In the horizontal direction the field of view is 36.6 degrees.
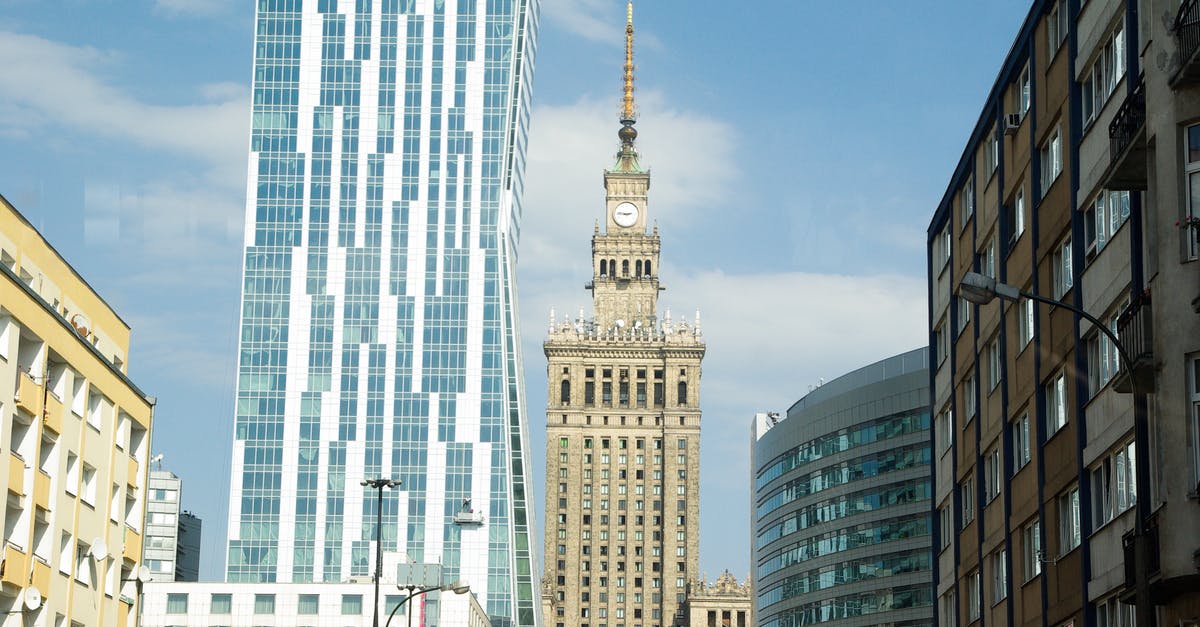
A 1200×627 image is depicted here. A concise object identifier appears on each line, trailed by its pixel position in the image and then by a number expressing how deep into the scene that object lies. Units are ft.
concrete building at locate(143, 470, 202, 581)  614.34
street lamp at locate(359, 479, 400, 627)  199.62
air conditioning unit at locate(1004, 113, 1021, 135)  154.71
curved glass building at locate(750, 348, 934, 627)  388.98
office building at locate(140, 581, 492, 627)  428.15
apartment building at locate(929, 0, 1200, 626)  98.17
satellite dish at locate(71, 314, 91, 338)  180.04
